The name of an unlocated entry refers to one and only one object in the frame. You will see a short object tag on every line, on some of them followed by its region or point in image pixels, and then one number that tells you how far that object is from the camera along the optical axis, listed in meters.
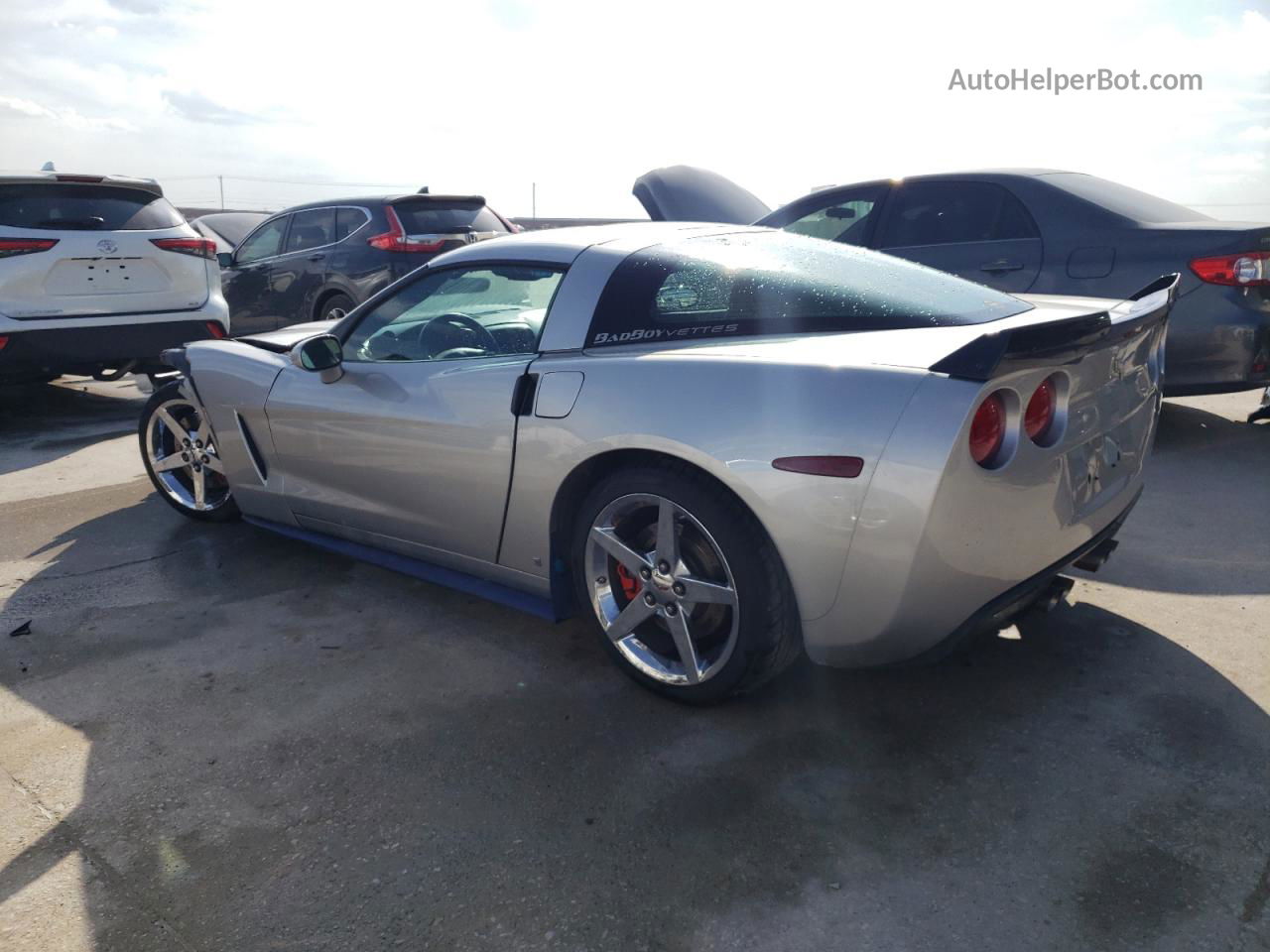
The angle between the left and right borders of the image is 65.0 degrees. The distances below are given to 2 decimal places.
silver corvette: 2.36
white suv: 6.46
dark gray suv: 8.62
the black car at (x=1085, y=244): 5.12
